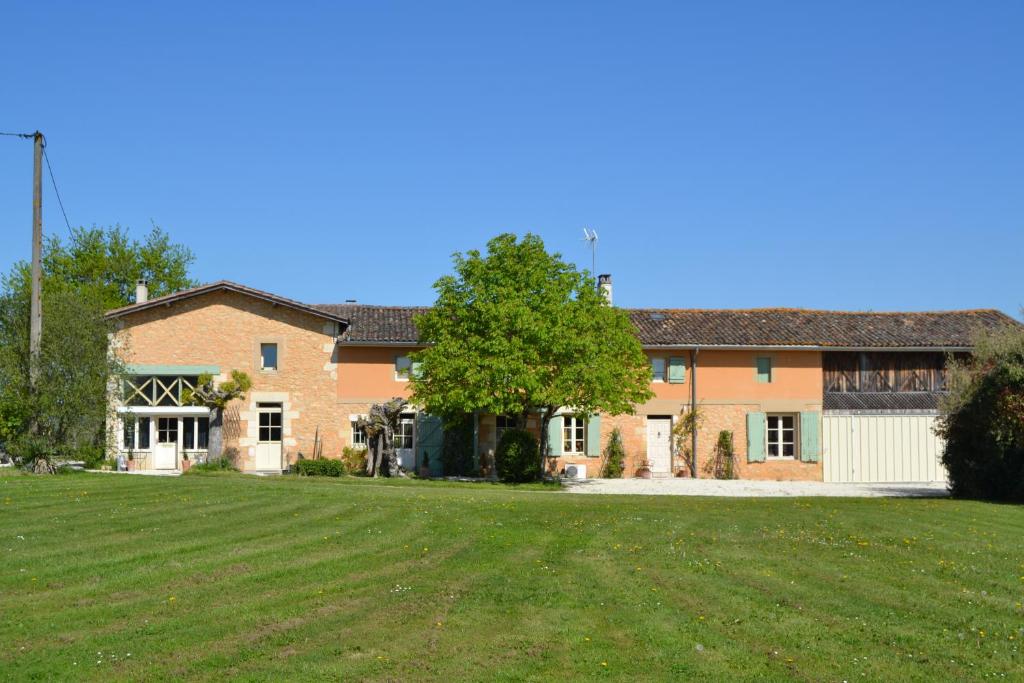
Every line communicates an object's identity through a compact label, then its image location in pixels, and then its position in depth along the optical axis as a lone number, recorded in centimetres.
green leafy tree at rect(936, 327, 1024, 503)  2314
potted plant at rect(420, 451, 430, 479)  3202
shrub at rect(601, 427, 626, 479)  3278
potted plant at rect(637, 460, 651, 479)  3293
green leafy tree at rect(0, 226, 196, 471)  2534
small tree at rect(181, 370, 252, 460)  3092
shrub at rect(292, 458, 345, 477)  3006
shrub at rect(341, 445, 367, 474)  3169
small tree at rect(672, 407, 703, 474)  3341
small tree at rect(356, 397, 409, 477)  3025
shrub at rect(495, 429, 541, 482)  2866
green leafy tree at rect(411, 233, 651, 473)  2753
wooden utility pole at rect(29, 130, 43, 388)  2561
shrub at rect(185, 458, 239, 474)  2998
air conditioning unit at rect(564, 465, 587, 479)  3209
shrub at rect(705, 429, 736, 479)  3334
